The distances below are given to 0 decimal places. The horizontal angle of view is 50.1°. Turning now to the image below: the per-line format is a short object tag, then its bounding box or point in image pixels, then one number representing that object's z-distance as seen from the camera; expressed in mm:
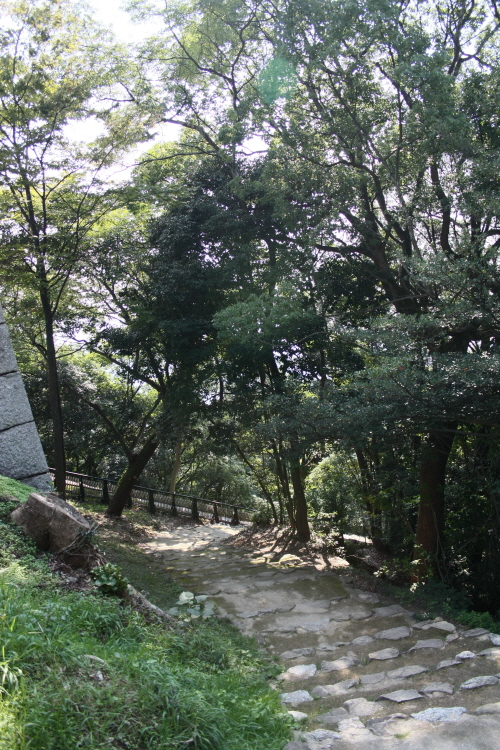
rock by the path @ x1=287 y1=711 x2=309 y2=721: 3952
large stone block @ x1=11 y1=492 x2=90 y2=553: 4832
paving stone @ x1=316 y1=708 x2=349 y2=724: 3966
